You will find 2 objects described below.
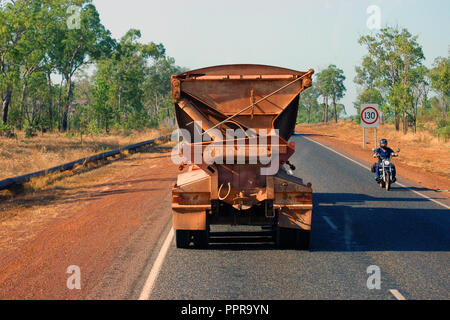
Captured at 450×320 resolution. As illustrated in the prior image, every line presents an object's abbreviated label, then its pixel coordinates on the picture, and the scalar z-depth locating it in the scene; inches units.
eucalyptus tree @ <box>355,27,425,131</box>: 1795.0
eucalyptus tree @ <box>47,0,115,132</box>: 1750.7
